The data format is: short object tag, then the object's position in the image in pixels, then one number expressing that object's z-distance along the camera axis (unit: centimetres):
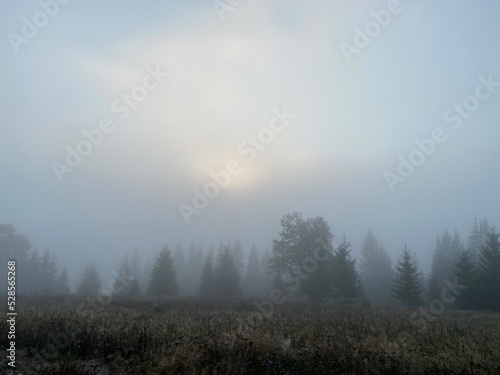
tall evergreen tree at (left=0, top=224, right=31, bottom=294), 6525
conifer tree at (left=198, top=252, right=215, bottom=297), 5025
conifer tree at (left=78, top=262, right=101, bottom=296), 6112
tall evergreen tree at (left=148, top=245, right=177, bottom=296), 4950
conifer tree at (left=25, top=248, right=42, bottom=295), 6500
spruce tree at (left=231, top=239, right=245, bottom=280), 8706
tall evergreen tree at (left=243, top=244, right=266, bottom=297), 6731
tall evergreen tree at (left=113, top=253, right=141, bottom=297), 4684
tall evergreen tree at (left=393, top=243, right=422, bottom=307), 3597
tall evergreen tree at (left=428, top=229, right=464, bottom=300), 5606
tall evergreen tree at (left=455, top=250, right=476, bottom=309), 3328
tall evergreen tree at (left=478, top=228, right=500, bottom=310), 3216
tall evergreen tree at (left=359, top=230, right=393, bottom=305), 6025
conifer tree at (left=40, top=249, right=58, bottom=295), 6612
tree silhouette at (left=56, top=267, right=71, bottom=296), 6658
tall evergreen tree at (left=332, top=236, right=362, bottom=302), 3838
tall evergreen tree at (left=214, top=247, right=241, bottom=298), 4916
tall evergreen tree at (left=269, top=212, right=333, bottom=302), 4677
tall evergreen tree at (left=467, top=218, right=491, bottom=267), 6526
